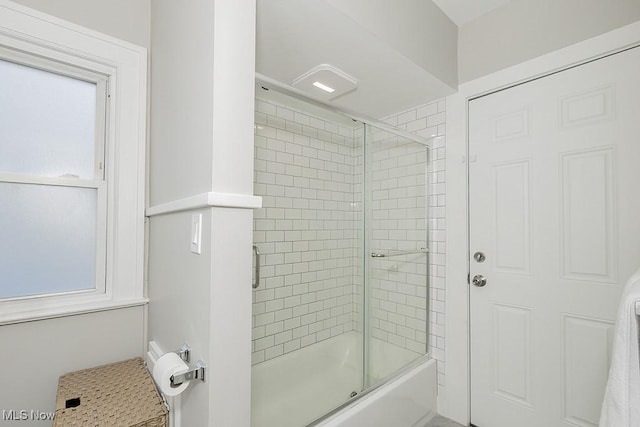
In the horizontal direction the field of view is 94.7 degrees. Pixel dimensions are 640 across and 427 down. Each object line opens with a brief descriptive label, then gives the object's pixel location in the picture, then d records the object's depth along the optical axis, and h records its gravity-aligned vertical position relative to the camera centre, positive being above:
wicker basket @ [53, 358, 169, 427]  1.02 -0.70
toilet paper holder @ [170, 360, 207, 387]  0.95 -0.51
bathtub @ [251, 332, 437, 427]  1.54 -1.04
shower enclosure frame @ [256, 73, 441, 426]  1.49 -0.21
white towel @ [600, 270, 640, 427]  0.87 -0.45
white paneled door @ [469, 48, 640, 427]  1.49 -0.09
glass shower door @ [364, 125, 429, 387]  1.92 -0.24
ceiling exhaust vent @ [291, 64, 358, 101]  1.76 +0.88
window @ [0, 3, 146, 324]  1.29 +0.24
